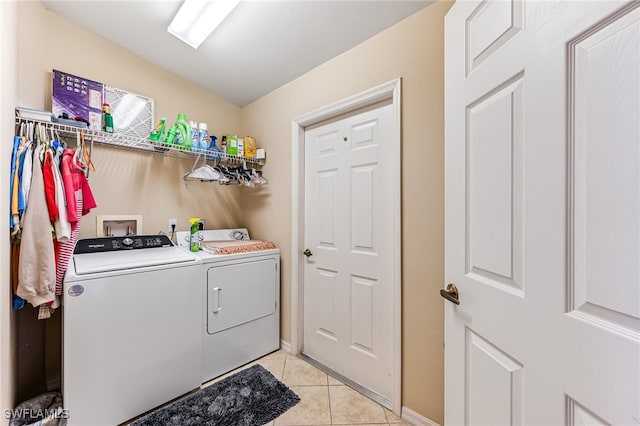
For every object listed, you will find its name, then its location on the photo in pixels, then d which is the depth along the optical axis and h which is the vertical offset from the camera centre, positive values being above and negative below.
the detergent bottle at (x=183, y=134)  2.03 +0.65
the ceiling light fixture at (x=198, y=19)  1.48 +1.24
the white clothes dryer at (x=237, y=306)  1.84 -0.76
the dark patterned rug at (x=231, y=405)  1.49 -1.25
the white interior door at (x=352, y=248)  1.70 -0.27
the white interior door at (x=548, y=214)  0.48 +0.00
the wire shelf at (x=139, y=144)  1.53 +0.53
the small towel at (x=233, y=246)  2.00 -0.28
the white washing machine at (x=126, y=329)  1.34 -0.70
